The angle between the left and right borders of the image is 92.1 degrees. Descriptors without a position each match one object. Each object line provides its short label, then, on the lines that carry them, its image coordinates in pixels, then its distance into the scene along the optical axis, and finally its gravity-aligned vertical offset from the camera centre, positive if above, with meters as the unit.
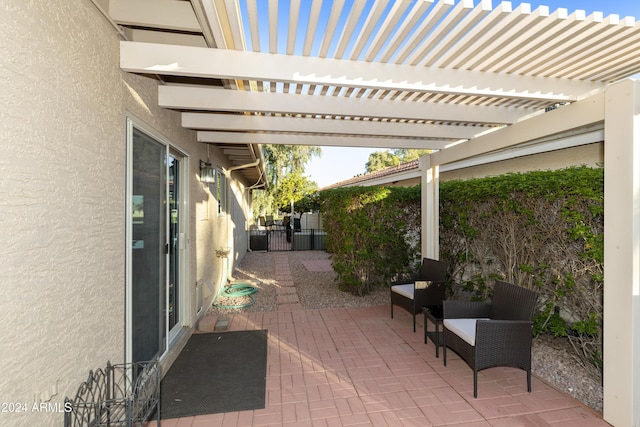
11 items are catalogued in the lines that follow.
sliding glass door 2.90 -0.34
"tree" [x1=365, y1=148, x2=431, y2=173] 40.38 +7.65
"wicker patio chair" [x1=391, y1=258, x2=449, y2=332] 4.70 -1.20
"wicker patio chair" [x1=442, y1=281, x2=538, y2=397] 3.05 -1.24
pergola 2.35 +1.44
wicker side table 3.91 -1.38
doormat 2.95 -1.81
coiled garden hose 6.45 -1.72
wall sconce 5.25 +0.73
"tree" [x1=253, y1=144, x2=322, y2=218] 21.50 +3.48
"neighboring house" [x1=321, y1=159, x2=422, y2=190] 9.78 +1.35
